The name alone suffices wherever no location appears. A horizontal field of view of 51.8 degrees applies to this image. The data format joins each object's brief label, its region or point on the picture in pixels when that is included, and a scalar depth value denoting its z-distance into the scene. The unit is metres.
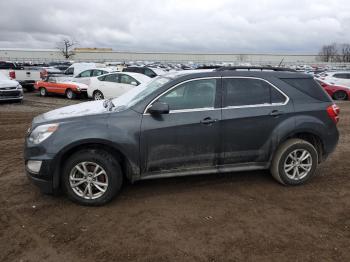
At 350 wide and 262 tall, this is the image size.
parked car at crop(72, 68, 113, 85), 19.57
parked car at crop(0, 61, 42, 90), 20.56
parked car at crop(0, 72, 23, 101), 14.96
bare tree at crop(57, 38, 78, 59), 101.56
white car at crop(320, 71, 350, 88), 20.59
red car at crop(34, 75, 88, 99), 17.73
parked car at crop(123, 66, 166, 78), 19.67
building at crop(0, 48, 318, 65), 107.81
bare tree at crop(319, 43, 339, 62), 110.81
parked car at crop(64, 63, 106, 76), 27.28
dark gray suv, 4.58
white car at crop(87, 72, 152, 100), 15.93
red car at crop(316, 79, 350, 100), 19.83
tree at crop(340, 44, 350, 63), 105.50
